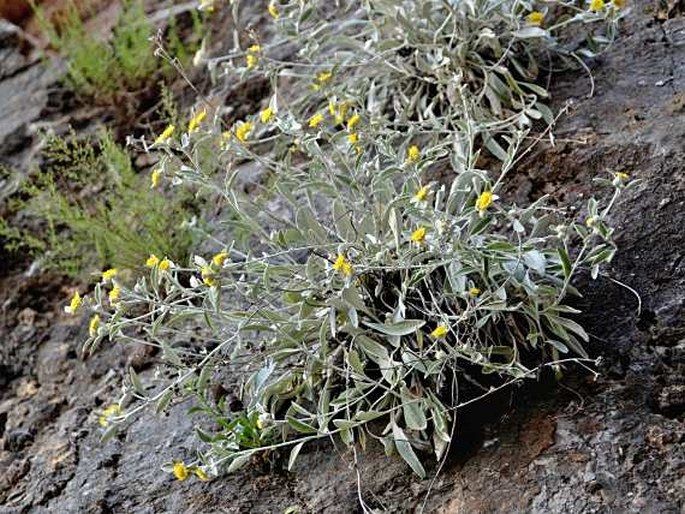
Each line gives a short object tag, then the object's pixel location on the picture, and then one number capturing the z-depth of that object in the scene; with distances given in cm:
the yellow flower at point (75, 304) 133
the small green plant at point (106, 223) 156
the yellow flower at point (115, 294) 132
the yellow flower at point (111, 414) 135
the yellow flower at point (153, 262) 134
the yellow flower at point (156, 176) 137
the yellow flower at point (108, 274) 133
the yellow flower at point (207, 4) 154
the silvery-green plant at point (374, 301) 130
